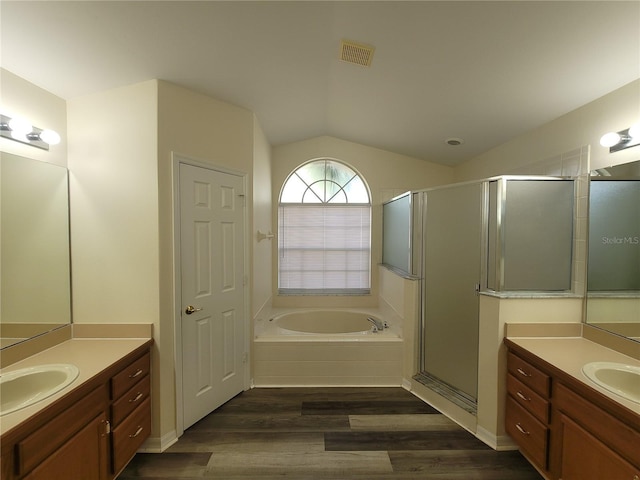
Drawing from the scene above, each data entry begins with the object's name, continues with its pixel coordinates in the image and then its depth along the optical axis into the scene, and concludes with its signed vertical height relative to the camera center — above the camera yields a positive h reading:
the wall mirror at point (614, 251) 1.65 -0.10
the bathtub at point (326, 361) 2.71 -1.24
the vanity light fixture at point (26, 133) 1.51 +0.57
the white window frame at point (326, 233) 3.90 +0.01
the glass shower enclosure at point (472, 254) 1.98 -0.15
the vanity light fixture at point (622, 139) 1.58 +0.57
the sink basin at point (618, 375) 1.50 -0.77
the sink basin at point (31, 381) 1.39 -0.77
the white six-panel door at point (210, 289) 2.08 -0.45
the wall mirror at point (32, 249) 1.53 -0.10
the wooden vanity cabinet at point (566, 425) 1.21 -0.98
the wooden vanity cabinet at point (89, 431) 1.12 -0.96
